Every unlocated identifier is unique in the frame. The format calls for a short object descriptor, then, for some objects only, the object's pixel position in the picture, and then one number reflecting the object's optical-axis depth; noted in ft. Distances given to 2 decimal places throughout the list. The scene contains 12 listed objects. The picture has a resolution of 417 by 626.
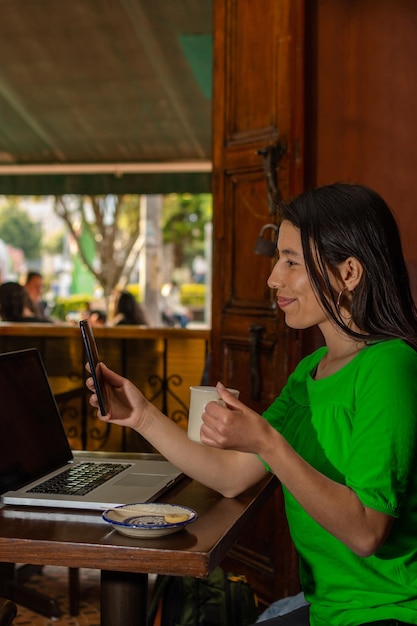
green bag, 7.66
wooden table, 4.84
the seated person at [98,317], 27.84
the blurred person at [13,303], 21.70
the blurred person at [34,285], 27.45
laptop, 5.81
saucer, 5.00
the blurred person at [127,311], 23.63
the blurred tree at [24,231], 89.30
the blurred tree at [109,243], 44.11
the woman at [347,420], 4.71
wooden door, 11.46
